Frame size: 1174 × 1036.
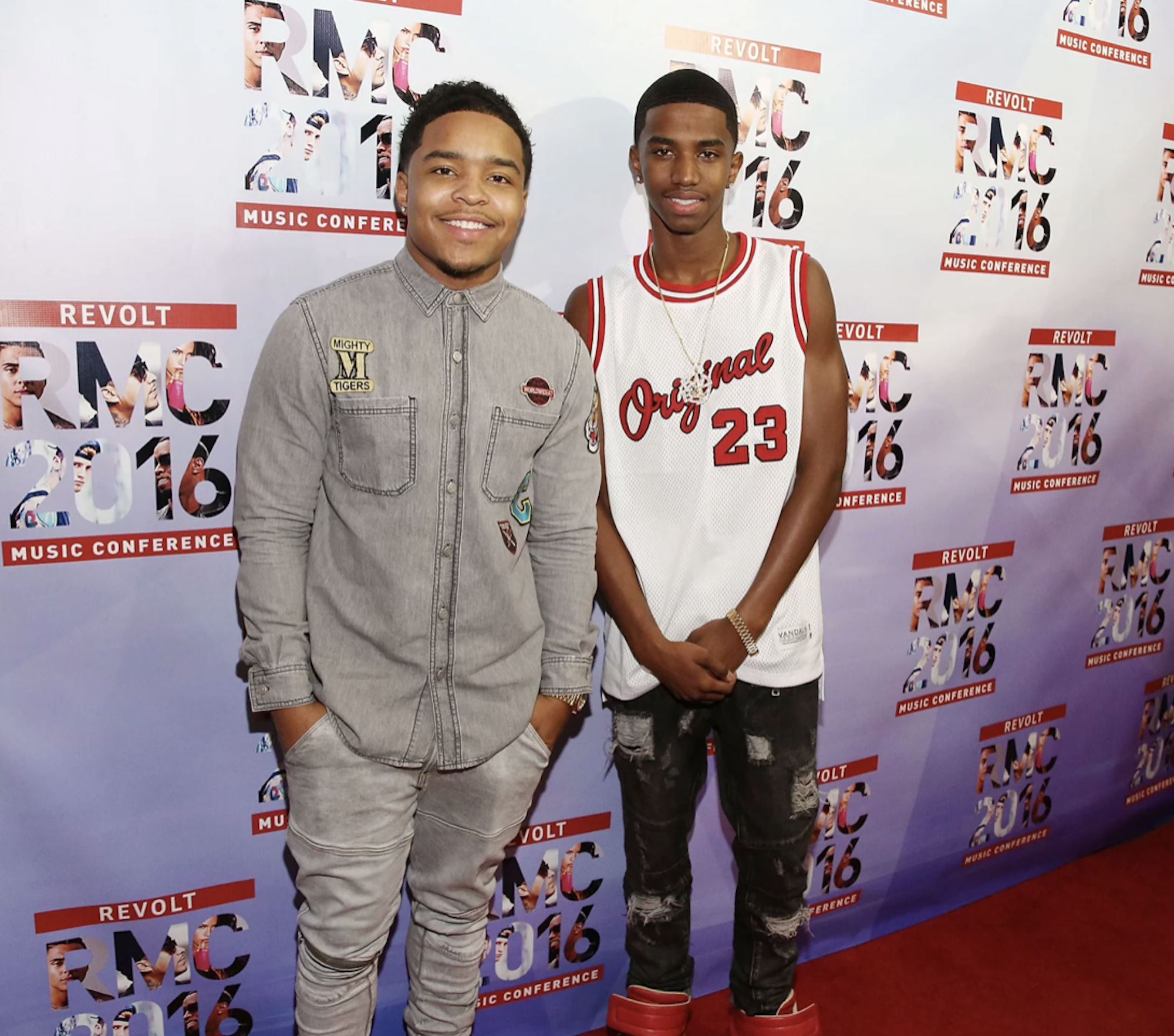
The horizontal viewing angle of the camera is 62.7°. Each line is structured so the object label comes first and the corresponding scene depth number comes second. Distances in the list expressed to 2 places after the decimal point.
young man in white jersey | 1.82
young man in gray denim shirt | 1.47
